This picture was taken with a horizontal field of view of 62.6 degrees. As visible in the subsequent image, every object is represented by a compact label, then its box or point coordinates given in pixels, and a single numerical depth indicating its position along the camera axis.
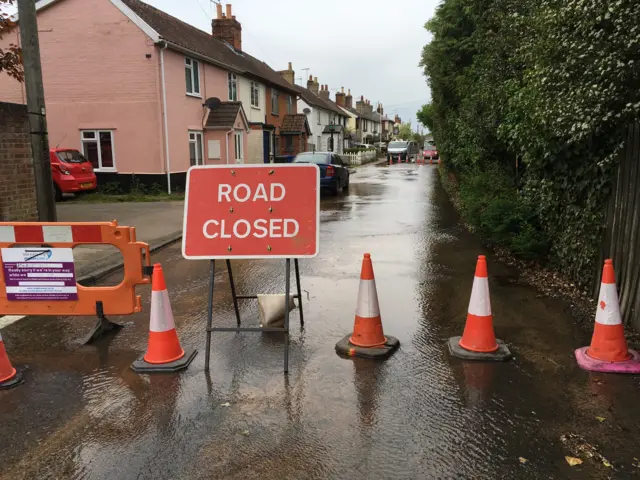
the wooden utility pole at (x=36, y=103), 7.21
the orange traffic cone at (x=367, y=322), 4.64
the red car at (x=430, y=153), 47.81
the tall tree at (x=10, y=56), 8.23
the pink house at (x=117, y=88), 18.83
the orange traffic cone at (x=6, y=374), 4.05
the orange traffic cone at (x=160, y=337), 4.36
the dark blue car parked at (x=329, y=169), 19.02
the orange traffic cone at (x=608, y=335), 4.17
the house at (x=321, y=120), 46.59
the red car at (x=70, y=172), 17.44
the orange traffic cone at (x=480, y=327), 4.48
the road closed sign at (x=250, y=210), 4.55
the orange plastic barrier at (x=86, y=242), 4.84
